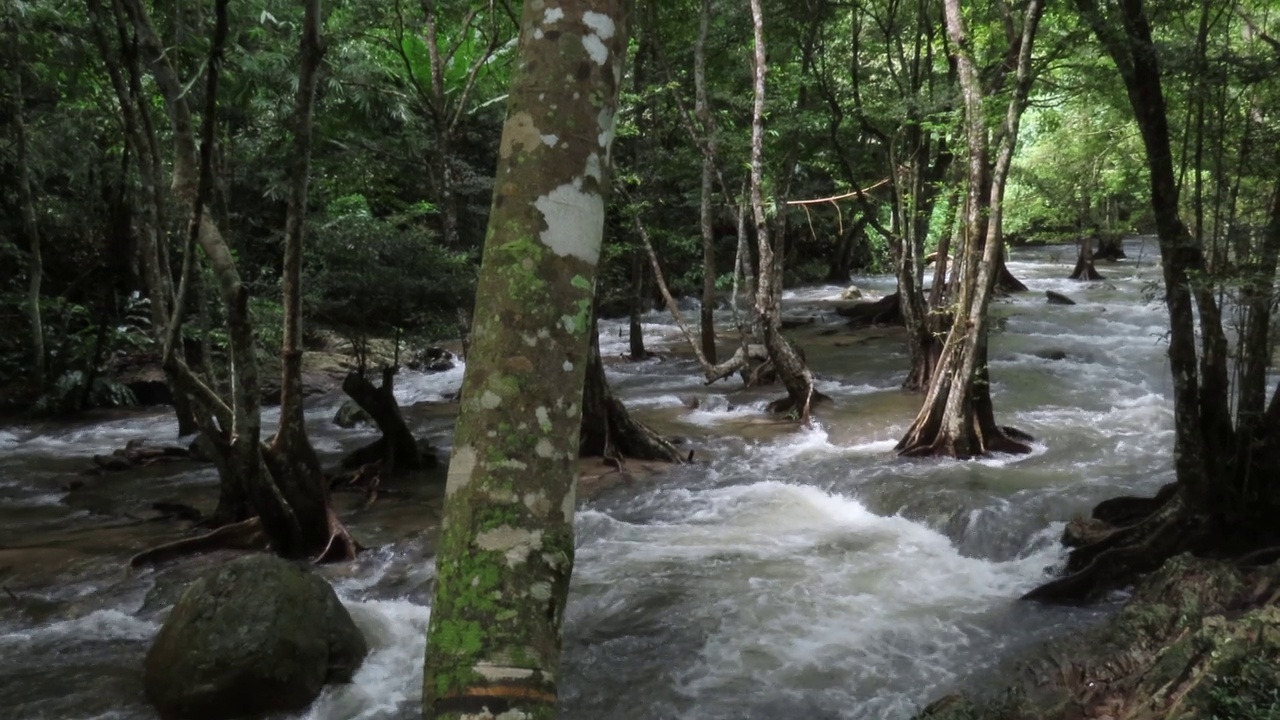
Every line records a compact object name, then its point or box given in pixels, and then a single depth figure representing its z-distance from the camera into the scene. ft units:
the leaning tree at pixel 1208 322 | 20.86
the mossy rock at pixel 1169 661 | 13.21
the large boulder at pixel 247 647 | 17.38
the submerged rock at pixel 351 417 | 47.52
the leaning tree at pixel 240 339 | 22.71
